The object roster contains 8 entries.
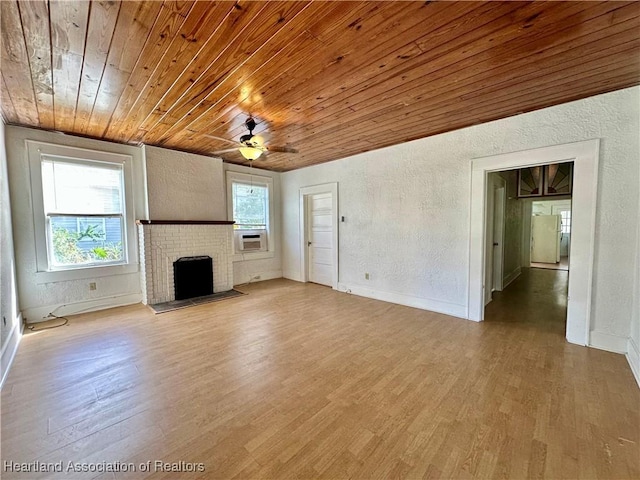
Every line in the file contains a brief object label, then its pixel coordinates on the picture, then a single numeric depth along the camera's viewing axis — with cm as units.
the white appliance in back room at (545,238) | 865
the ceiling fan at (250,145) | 325
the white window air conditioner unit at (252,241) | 583
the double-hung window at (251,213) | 568
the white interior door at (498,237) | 479
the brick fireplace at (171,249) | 438
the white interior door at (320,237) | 563
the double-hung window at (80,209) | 368
